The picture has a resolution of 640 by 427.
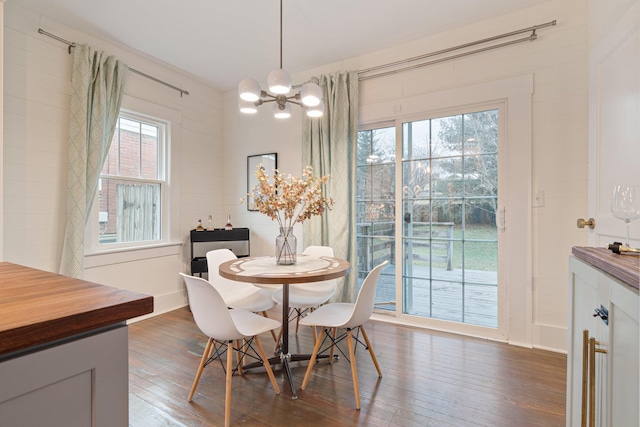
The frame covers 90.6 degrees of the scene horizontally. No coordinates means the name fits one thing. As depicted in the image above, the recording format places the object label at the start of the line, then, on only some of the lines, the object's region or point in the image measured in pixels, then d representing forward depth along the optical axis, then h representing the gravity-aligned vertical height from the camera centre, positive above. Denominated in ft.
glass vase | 7.93 -0.92
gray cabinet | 1.82 -1.11
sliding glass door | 9.74 -0.03
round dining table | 6.29 -1.28
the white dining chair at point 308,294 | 8.18 -2.22
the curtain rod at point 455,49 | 8.77 +5.08
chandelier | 6.75 +2.69
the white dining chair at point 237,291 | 8.03 -2.15
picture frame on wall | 13.56 +2.07
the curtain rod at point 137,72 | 9.04 +5.03
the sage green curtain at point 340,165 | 11.29 +1.75
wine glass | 3.75 +0.14
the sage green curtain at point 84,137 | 9.32 +2.27
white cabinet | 2.55 -1.32
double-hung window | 10.88 +0.97
